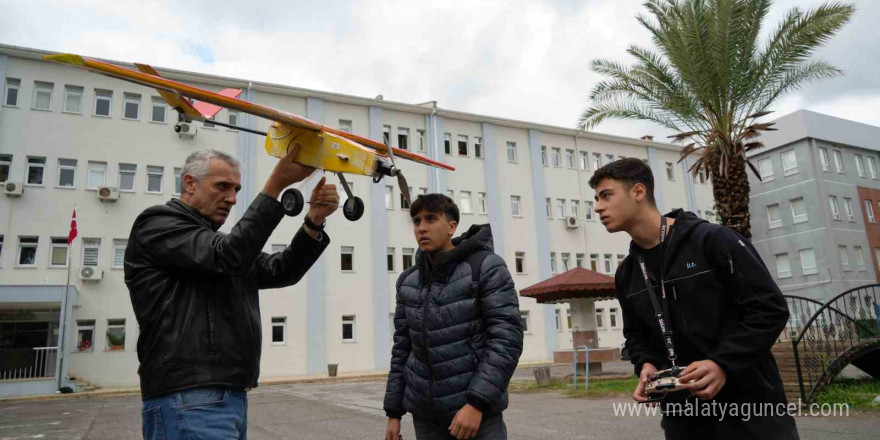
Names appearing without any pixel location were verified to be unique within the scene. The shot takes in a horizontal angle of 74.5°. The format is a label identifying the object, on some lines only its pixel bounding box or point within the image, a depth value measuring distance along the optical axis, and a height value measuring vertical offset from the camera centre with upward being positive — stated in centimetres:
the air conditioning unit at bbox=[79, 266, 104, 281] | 2428 +320
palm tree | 1282 +571
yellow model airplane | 302 +111
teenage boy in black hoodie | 251 +2
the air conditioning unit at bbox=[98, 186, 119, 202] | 2525 +671
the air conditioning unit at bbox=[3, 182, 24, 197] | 2370 +668
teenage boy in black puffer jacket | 308 -3
